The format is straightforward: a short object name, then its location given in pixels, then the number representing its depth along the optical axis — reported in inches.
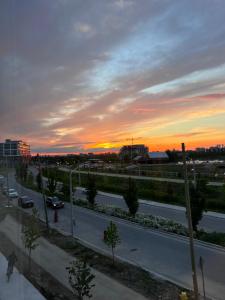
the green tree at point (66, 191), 814.6
